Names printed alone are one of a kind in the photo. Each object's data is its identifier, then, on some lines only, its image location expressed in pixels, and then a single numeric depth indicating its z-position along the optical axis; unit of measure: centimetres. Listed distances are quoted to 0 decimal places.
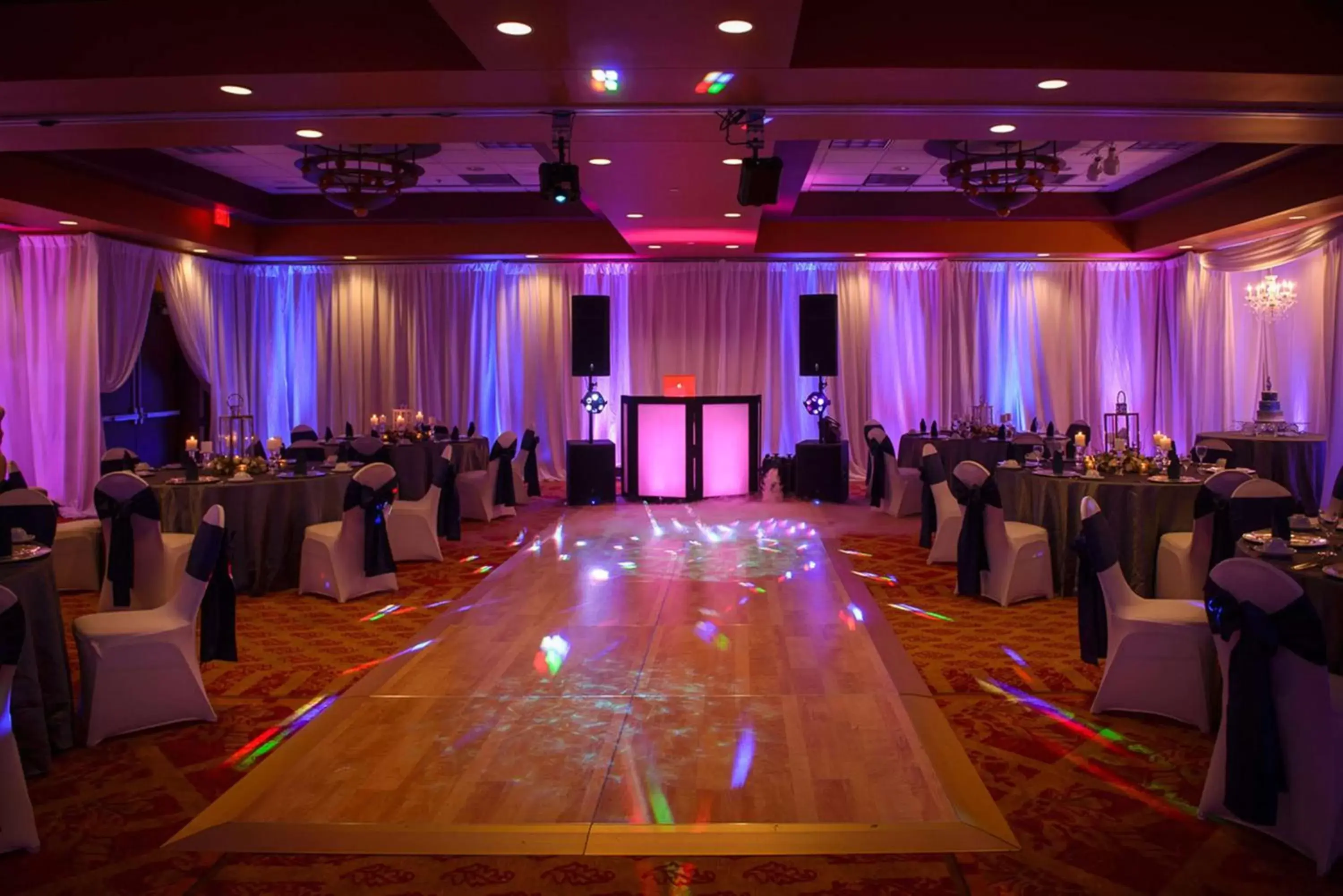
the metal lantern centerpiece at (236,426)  1161
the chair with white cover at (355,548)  657
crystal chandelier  1062
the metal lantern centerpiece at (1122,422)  1167
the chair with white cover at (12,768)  316
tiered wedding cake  1019
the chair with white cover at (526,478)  1148
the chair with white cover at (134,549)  585
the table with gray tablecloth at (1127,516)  625
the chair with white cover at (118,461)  779
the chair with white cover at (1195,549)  546
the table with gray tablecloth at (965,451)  989
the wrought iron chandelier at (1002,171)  858
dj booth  1129
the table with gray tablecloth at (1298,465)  961
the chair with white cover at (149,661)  419
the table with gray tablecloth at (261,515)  668
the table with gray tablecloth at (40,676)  384
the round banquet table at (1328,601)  360
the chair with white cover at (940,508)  763
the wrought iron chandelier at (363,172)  855
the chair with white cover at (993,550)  644
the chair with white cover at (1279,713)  312
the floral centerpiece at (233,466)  702
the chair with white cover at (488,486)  1002
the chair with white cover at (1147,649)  423
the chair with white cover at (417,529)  796
